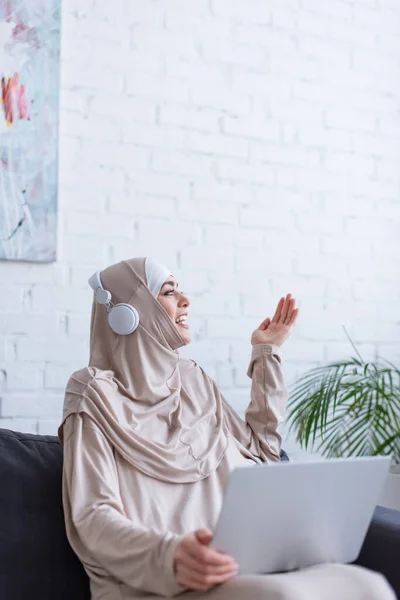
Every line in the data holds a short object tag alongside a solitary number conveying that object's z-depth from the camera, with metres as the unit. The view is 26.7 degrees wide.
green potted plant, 2.66
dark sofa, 1.84
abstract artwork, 2.48
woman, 1.52
